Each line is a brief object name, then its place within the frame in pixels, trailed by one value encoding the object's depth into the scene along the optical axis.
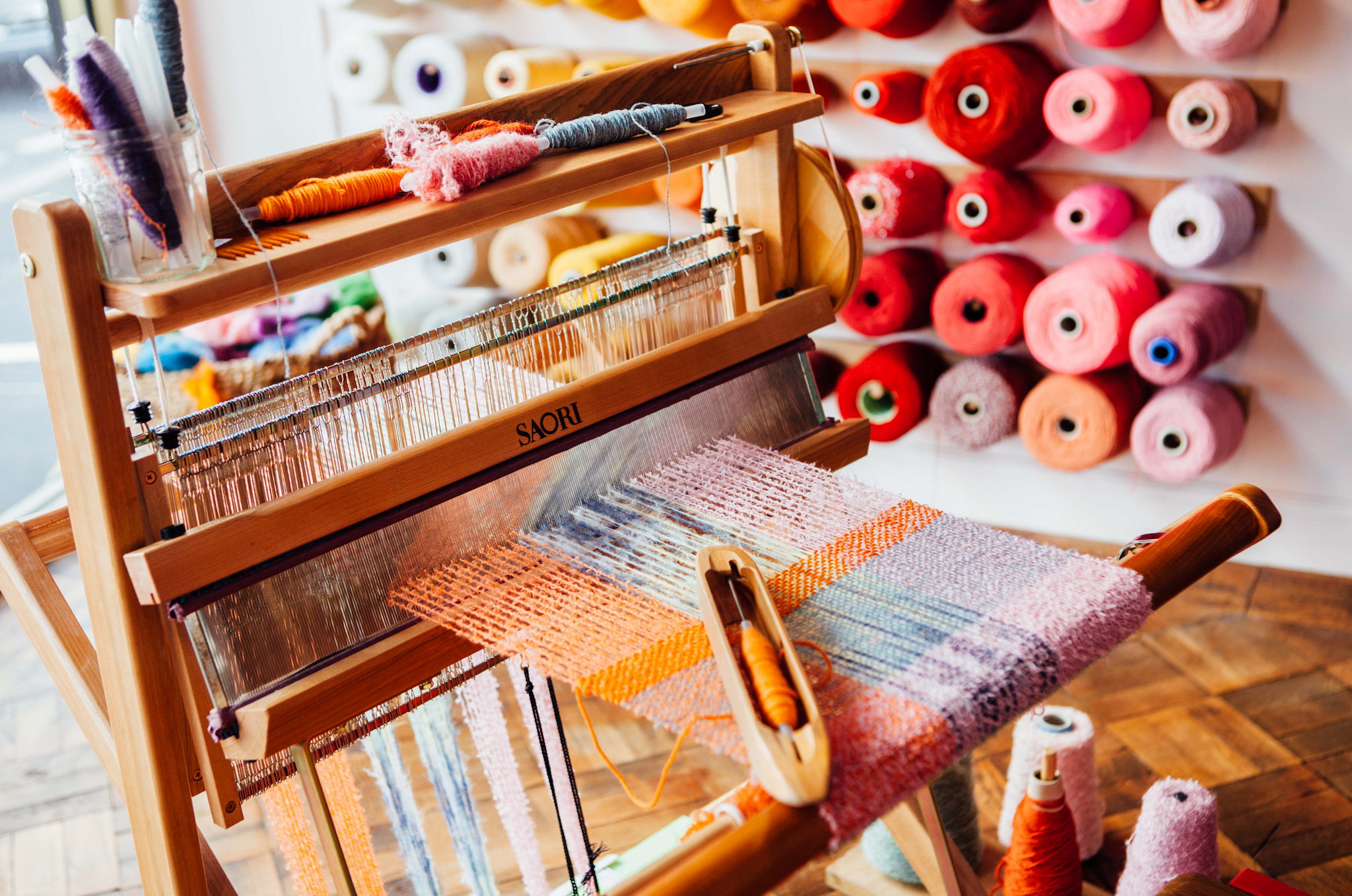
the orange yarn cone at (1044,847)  1.56
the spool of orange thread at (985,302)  2.62
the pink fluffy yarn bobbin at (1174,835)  1.69
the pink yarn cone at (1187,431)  2.50
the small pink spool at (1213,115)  2.33
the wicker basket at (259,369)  2.39
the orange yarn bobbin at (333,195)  1.08
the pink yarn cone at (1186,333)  2.41
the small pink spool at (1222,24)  2.23
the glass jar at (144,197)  0.91
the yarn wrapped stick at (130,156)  0.89
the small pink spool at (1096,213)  2.50
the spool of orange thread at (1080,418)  2.58
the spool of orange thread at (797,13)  2.62
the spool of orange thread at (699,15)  2.68
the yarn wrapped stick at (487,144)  1.11
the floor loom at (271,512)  0.94
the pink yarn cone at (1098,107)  2.38
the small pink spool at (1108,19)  2.30
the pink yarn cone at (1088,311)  2.49
